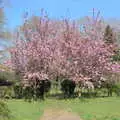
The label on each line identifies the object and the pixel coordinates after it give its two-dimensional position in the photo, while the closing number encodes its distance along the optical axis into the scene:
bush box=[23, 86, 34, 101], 23.94
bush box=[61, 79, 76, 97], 24.58
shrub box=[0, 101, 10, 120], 6.51
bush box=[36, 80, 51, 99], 24.28
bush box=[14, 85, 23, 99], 23.75
